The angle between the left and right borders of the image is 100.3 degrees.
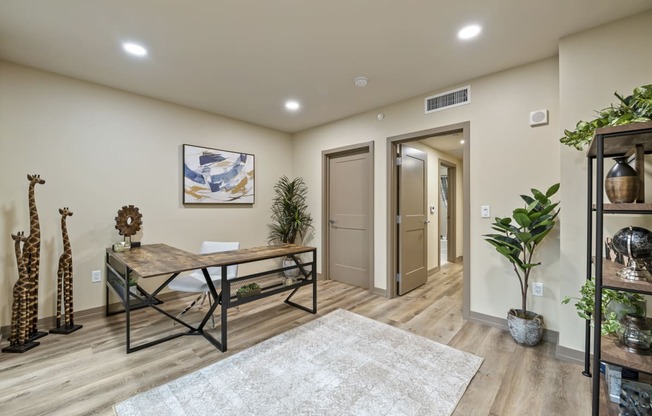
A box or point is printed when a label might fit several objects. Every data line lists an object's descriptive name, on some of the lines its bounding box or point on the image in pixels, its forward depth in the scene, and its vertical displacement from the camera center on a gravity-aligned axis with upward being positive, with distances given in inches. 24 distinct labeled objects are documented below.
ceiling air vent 117.6 +48.5
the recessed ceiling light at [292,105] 140.2 +54.1
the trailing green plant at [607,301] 63.2 -23.0
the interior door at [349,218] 159.8 -7.1
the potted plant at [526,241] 90.2 -12.2
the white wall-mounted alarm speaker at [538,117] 98.4 +32.6
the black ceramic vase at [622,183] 55.0 +4.9
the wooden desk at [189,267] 87.2 -19.4
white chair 108.2 -30.7
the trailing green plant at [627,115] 53.2 +19.9
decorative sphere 53.0 -7.2
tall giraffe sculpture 93.8 -15.5
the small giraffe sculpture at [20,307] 90.9 -33.8
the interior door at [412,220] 148.9 -7.8
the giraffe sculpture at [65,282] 103.3 -28.6
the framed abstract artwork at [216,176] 145.4 +17.8
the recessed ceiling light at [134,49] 89.8 +53.9
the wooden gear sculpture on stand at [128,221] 119.3 -6.1
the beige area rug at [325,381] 65.7 -48.4
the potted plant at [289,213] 181.9 -4.1
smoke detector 115.1 +54.1
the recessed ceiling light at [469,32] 82.4 +54.4
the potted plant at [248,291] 102.3 -32.2
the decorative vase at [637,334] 54.6 -26.1
